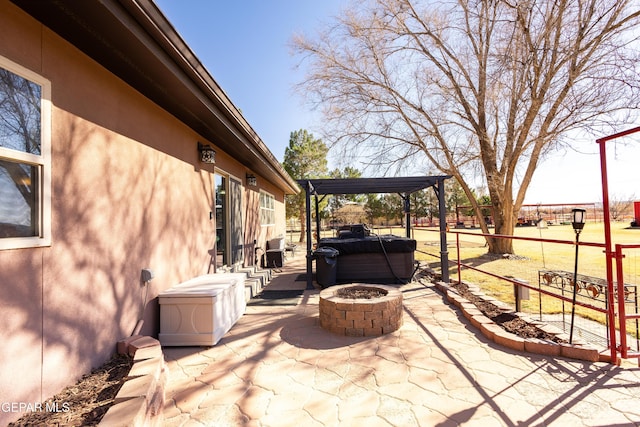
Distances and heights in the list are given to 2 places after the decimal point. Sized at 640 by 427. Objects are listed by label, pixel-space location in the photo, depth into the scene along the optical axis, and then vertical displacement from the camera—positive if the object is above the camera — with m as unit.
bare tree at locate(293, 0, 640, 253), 7.53 +4.16
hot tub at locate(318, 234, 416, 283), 6.28 -0.85
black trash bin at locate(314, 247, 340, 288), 5.92 -0.91
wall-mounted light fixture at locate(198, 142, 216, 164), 4.81 +1.13
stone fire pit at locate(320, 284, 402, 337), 3.49 -1.14
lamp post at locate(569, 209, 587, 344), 2.96 -0.06
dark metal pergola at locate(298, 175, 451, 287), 6.15 +0.80
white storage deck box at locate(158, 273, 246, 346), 3.23 -1.03
